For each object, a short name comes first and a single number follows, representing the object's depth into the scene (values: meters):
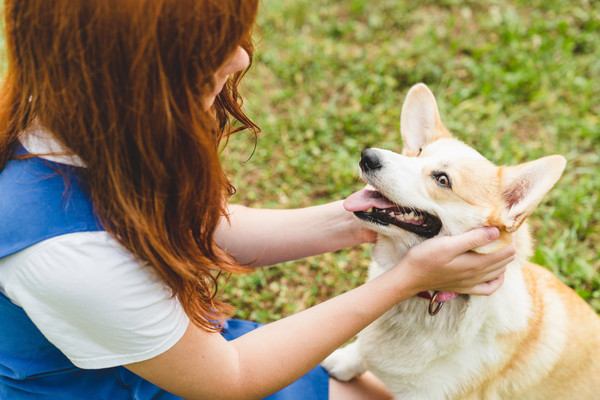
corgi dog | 1.81
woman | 1.15
